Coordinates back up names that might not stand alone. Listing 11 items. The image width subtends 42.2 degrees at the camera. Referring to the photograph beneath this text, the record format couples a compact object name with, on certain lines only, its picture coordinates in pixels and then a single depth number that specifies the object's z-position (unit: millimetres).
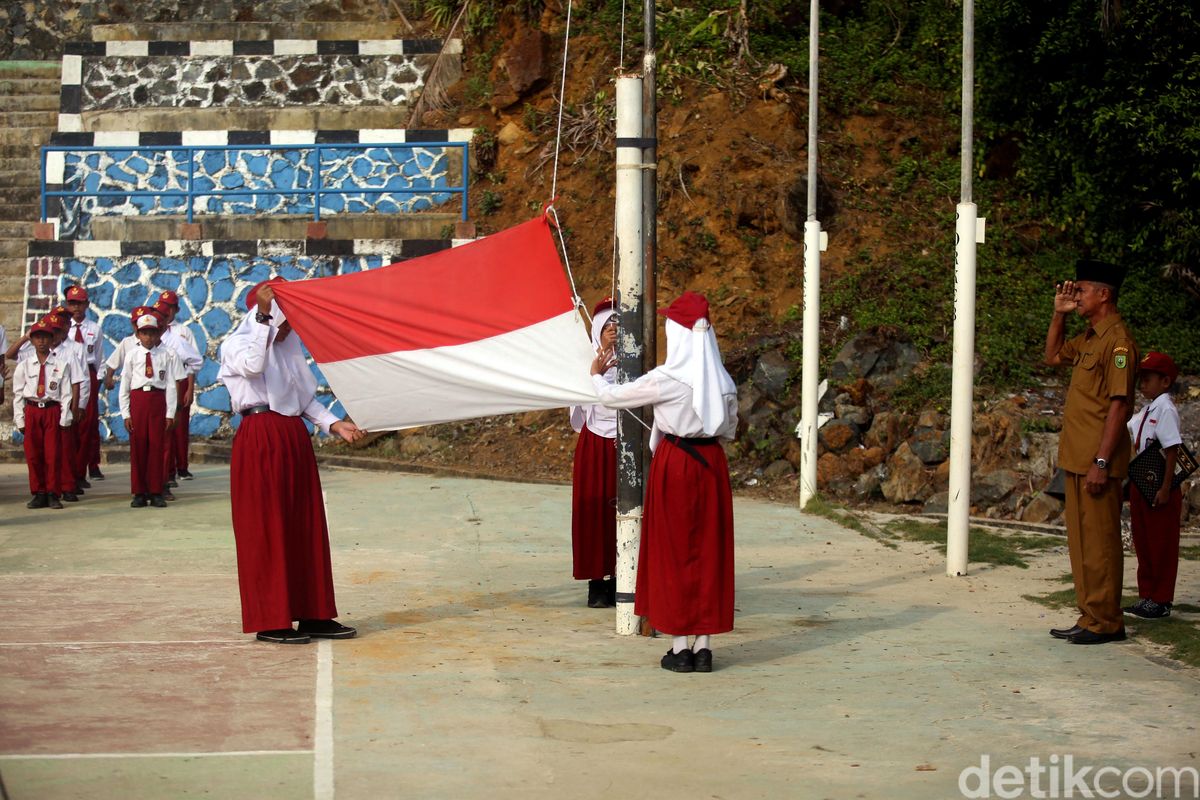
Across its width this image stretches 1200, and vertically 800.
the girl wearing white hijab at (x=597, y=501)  10227
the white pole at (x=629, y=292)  9219
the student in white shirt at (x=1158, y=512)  9680
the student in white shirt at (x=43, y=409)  15086
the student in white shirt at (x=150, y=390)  15297
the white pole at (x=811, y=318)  14523
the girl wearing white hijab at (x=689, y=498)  8164
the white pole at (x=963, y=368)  11250
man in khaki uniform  8867
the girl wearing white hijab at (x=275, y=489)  8781
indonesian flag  9242
